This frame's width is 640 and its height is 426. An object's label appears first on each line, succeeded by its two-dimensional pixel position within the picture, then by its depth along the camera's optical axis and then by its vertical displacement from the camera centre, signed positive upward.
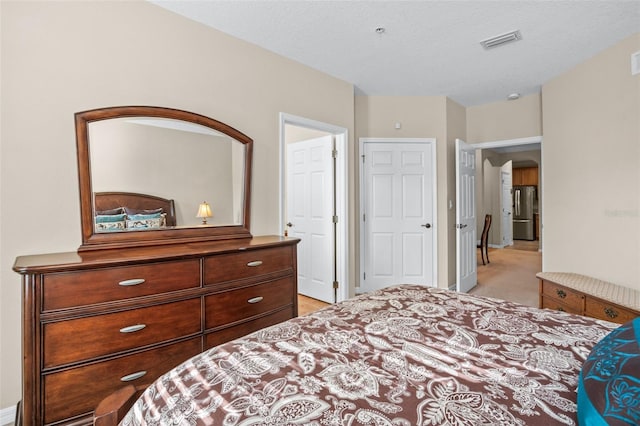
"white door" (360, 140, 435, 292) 4.26 -0.04
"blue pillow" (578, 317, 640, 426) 0.57 -0.37
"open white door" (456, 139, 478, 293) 4.14 -0.14
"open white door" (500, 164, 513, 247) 8.82 -0.04
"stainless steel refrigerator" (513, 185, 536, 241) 10.12 -0.16
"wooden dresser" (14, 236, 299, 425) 1.46 -0.57
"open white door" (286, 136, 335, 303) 3.88 -0.01
